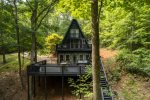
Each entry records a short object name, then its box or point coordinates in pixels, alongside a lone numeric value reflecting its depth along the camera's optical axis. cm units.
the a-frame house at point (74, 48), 3044
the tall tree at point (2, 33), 2378
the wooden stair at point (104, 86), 1761
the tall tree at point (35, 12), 2491
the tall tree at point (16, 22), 2424
